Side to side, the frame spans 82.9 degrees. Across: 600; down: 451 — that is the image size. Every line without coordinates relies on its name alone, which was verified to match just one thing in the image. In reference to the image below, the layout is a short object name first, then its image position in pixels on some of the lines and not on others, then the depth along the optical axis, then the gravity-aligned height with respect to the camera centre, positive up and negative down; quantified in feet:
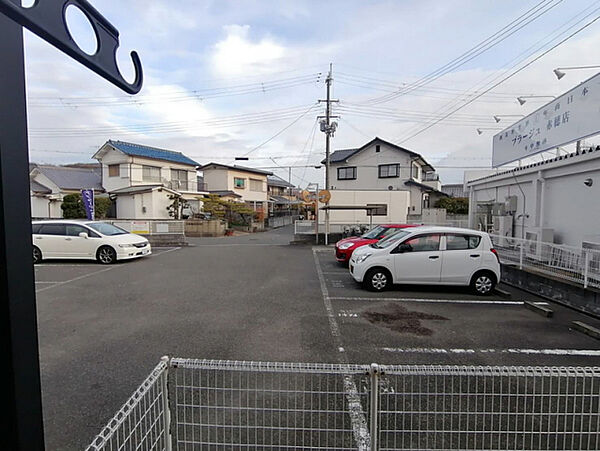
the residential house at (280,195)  126.15 +6.01
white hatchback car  22.99 -3.58
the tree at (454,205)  92.48 +1.10
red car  33.72 -3.38
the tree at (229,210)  75.61 -0.52
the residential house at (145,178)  74.54 +7.65
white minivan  34.68 -3.68
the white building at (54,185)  78.38 +5.49
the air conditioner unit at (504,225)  34.65 -1.71
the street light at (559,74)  26.26 +10.48
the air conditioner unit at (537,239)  24.29 -2.49
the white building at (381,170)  87.40 +10.06
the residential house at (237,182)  107.65 +8.60
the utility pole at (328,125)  58.49 +14.70
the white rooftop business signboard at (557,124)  24.47 +7.32
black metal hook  2.72 +1.62
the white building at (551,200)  24.48 +0.83
